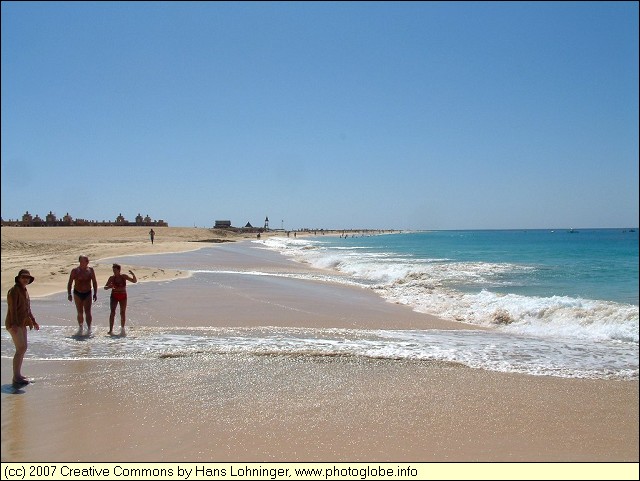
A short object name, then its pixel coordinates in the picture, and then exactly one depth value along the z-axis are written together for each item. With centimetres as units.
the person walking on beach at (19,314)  646
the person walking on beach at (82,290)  967
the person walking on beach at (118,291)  1002
